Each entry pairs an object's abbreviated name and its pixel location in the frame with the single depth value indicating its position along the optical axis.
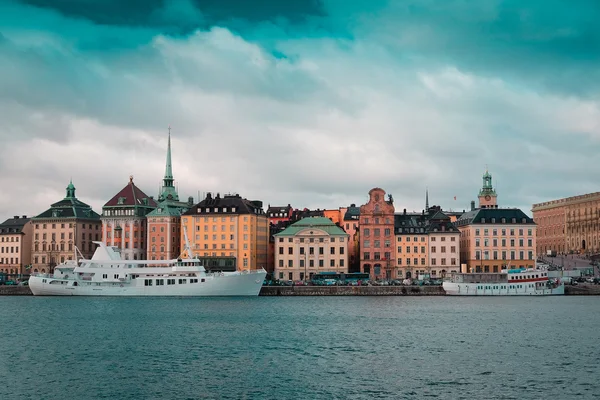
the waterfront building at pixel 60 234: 188.50
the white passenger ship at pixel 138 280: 136.75
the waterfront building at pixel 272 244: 180.56
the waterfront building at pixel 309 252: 170.12
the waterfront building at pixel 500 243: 170.38
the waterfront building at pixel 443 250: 170.12
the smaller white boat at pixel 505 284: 143.12
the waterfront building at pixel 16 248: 195.00
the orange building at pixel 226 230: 171.75
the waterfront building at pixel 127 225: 182.00
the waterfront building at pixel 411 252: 170.50
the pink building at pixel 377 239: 169.50
